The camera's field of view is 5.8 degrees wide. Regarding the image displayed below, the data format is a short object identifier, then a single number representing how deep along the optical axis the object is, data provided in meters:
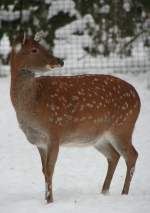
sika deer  13.94
